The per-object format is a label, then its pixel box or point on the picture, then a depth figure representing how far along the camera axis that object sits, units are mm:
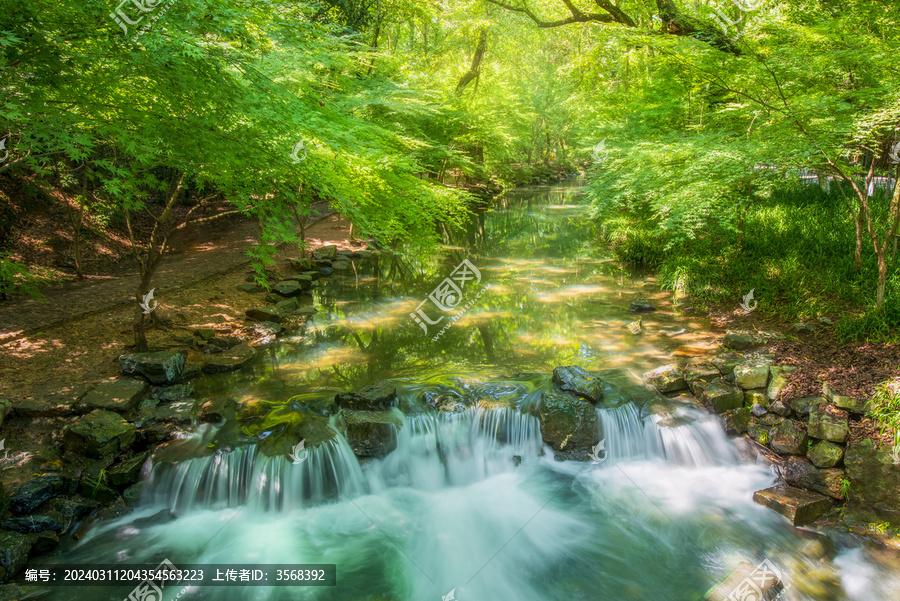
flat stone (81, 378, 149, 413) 6371
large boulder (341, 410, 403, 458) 6629
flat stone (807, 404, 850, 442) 5809
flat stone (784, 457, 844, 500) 5652
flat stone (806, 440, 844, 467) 5715
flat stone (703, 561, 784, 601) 4598
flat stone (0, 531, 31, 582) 4629
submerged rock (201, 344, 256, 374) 8117
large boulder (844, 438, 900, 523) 5320
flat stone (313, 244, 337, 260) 14862
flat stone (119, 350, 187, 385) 7176
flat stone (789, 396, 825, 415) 6211
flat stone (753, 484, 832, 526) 5508
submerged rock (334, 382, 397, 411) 7066
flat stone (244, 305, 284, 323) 10344
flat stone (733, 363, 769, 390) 6922
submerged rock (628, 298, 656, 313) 10844
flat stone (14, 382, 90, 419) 6047
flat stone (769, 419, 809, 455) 6113
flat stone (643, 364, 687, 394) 7387
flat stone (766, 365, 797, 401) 6711
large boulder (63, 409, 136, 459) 5801
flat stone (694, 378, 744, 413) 6926
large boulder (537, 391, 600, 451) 6812
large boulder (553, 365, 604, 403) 7122
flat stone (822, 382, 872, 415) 5871
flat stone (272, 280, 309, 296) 11938
